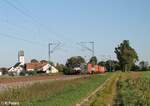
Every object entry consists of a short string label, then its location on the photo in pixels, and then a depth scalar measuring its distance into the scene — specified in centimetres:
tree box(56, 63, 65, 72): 16970
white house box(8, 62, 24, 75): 16525
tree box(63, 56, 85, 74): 12870
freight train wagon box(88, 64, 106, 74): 12250
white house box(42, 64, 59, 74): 14546
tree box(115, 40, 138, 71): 19175
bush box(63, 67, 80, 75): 12862
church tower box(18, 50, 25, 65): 17635
